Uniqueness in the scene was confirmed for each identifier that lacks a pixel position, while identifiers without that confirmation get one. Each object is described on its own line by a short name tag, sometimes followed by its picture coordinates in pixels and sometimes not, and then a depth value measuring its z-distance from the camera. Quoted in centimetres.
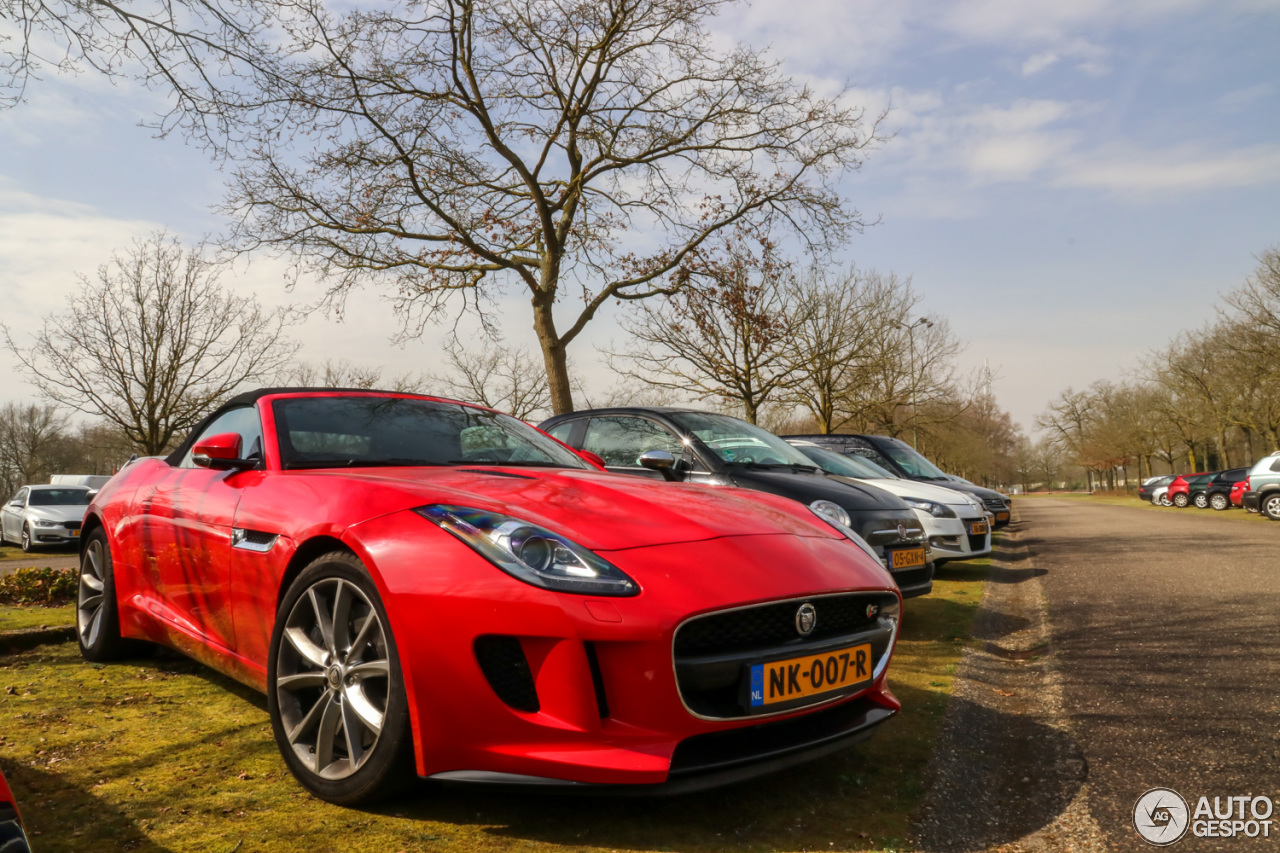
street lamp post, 2847
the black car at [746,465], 582
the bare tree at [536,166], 1112
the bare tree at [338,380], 3866
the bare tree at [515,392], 4316
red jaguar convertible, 218
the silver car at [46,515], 1744
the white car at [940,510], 880
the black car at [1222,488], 2633
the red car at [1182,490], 2944
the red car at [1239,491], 2145
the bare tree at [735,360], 2162
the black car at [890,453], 1137
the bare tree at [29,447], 5862
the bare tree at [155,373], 2289
